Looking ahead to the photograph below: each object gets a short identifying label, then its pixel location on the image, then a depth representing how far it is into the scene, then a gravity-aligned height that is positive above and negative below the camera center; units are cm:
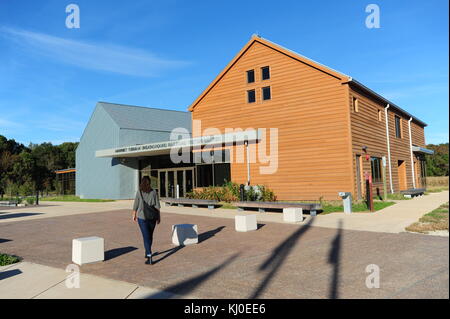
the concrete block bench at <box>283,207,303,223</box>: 1242 -127
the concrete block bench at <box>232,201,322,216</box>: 1405 -112
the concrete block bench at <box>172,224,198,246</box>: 878 -132
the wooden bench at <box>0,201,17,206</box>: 2777 -110
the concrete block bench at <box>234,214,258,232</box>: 1069 -129
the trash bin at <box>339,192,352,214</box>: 1459 -110
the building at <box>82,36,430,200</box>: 1767 +280
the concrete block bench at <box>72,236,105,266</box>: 695 -130
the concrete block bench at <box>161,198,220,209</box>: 1867 -106
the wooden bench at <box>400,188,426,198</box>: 2167 -107
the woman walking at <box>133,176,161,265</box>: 713 -50
